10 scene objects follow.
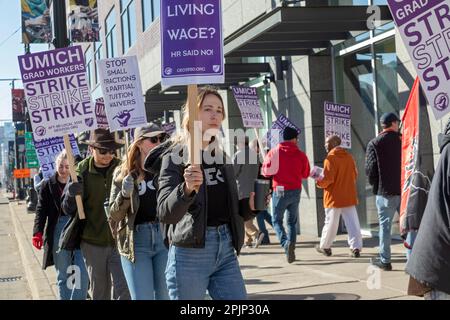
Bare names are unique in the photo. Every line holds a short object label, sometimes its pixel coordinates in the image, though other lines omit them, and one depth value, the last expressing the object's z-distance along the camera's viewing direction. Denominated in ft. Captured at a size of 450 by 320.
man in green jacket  19.63
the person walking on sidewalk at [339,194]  30.71
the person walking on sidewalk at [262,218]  36.55
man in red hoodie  30.96
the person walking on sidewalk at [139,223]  16.10
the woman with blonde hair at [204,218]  12.42
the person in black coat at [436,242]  9.64
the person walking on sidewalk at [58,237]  21.23
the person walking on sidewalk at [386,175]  26.53
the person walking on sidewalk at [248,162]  30.38
